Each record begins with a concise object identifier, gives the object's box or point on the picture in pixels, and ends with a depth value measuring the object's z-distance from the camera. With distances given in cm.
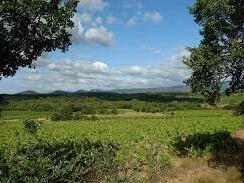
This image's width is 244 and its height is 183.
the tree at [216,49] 1351
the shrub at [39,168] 551
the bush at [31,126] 823
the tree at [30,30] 825
